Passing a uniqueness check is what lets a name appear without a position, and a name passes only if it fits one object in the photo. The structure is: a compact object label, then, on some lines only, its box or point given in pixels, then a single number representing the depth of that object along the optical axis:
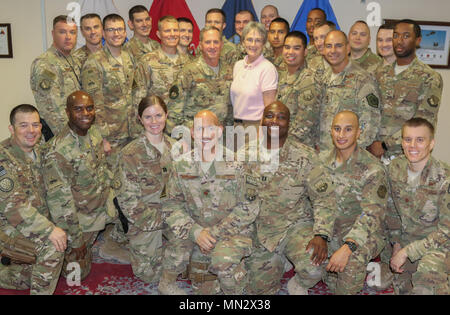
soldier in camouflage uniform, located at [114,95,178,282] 3.63
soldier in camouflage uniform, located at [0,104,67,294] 3.22
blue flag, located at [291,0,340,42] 6.46
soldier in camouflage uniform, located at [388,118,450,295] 3.04
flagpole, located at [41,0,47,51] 6.47
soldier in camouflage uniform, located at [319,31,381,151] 4.11
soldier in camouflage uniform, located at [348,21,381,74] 4.91
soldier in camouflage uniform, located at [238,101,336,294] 3.35
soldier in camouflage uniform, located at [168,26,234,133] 4.50
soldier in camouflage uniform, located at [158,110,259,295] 3.30
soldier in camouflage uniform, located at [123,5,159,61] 5.28
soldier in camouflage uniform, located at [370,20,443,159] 4.16
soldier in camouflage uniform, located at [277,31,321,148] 4.37
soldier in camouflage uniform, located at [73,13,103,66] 4.85
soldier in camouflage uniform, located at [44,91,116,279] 3.58
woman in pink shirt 4.17
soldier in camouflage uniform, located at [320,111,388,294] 3.23
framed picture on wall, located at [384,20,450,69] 6.32
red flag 6.57
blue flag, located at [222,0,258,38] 6.48
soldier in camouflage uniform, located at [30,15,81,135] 4.45
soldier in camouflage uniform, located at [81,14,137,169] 4.62
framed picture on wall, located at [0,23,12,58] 6.50
